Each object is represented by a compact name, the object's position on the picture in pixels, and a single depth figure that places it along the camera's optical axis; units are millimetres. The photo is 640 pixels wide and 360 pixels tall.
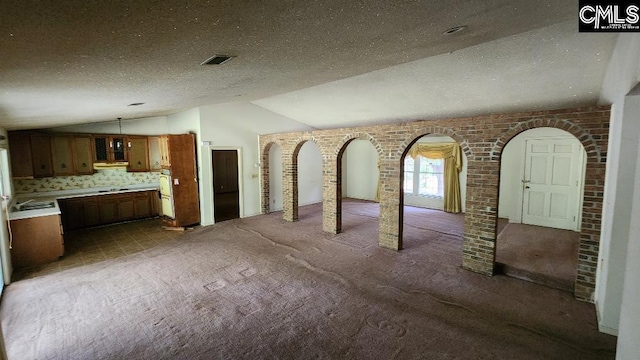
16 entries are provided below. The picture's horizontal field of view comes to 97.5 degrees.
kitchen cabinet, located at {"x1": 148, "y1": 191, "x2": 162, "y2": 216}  7406
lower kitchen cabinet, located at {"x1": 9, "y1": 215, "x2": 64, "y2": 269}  4395
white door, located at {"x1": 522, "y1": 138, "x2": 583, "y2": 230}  5891
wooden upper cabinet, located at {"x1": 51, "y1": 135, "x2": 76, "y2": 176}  6020
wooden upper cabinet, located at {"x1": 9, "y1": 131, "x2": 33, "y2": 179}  5535
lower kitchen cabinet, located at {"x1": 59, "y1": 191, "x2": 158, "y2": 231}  6211
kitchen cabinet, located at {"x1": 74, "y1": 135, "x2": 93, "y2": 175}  6312
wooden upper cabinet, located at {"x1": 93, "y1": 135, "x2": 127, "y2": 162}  6531
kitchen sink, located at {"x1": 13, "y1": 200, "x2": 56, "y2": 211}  4961
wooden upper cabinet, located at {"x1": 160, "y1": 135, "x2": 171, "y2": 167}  6250
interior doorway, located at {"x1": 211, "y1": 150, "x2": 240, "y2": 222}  9080
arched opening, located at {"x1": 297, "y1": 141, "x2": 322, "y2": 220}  8836
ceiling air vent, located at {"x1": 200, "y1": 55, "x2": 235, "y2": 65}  1880
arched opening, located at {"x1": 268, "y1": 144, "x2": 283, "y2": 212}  8008
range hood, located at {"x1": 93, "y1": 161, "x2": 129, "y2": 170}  6590
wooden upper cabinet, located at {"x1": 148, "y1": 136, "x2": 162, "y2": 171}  7358
